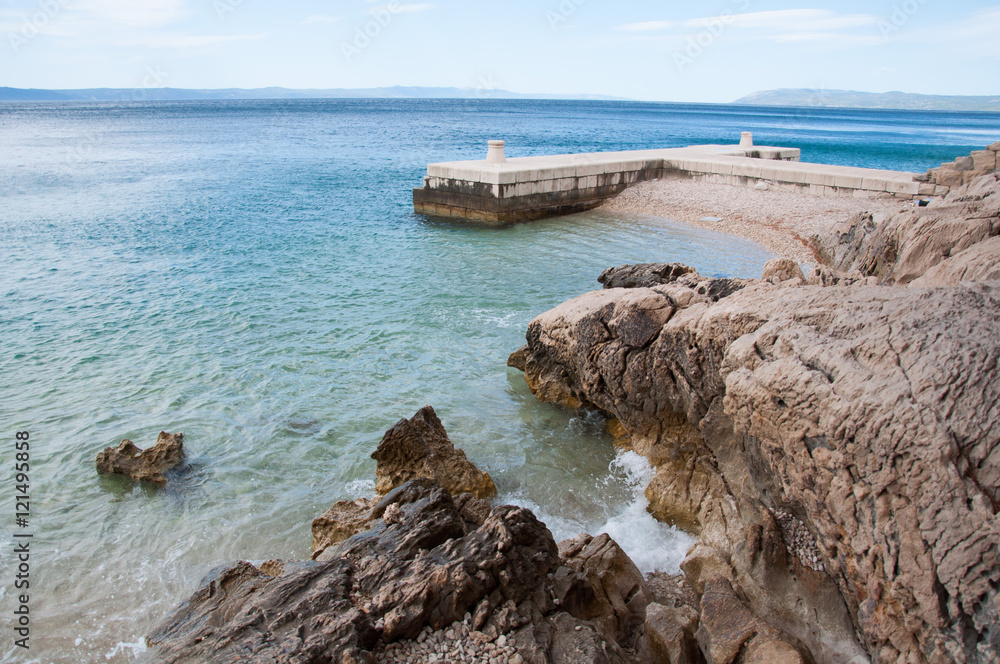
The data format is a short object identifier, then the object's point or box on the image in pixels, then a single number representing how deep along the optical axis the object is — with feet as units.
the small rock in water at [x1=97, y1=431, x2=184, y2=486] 22.88
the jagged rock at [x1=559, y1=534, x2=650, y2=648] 14.34
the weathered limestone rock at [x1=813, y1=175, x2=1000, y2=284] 20.75
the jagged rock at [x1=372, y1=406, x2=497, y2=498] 21.35
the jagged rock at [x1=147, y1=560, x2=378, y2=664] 11.57
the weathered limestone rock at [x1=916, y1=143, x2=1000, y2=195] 49.47
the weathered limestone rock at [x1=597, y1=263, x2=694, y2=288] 31.12
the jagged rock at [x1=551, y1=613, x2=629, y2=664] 12.30
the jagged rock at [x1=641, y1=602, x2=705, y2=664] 13.14
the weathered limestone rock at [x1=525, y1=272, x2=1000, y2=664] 10.25
